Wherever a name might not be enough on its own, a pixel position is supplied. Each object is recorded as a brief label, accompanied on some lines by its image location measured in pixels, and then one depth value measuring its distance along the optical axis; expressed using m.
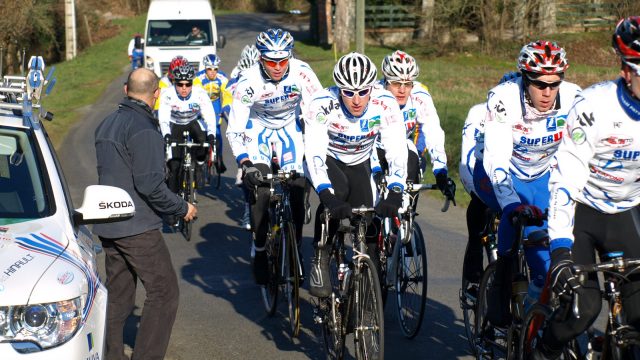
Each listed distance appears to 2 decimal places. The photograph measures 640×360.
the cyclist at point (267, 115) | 9.08
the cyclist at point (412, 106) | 9.54
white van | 31.28
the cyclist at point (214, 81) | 16.67
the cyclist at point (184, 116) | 13.88
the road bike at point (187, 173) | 13.52
